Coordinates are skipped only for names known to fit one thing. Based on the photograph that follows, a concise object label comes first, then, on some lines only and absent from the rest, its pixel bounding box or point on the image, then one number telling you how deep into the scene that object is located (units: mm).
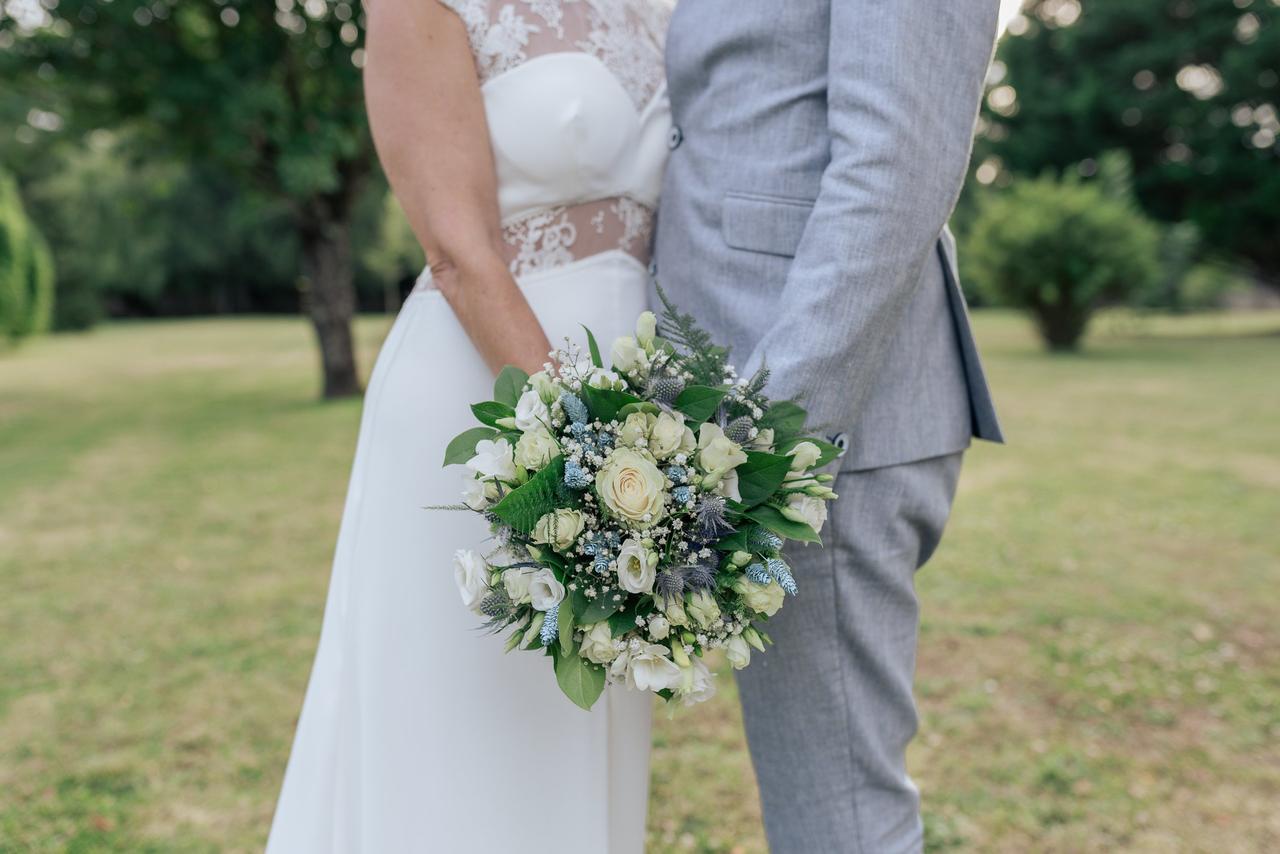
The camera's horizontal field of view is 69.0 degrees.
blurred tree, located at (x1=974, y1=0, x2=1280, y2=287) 25016
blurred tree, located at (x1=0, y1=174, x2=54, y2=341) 20128
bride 1576
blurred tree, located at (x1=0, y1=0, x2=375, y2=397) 10547
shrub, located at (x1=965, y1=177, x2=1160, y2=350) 18422
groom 1343
